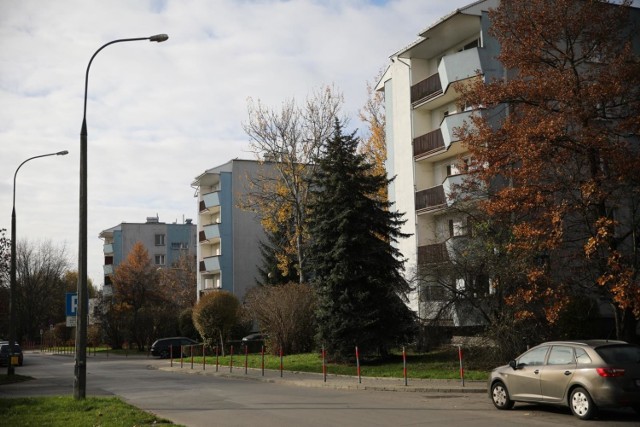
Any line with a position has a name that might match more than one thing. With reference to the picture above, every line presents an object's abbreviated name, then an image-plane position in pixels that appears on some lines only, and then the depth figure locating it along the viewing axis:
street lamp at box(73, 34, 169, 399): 16.95
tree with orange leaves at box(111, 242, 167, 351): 57.97
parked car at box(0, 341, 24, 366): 43.16
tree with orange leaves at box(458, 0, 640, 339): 19.08
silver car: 12.21
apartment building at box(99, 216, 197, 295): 97.25
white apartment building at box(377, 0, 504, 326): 31.98
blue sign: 21.65
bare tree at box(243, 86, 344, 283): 44.22
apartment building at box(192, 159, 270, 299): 63.97
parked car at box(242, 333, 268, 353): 45.74
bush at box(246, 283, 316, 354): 34.50
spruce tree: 27.31
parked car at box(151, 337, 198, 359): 49.09
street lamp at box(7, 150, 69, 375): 30.52
